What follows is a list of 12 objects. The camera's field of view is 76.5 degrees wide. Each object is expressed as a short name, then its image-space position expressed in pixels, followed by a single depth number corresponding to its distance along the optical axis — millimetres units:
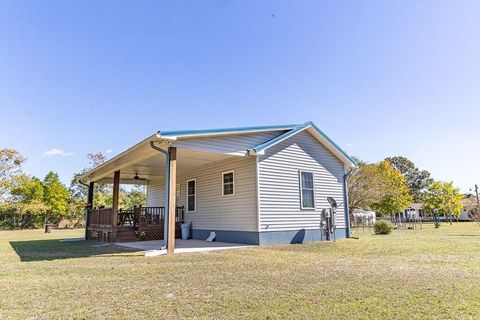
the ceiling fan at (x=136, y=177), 15397
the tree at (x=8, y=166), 26703
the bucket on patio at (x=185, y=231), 12367
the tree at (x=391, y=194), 28461
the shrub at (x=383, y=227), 15117
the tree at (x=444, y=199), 32031
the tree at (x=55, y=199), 28125
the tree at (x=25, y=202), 26391
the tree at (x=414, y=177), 55188
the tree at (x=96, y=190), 28438
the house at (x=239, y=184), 9180
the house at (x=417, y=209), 49075
